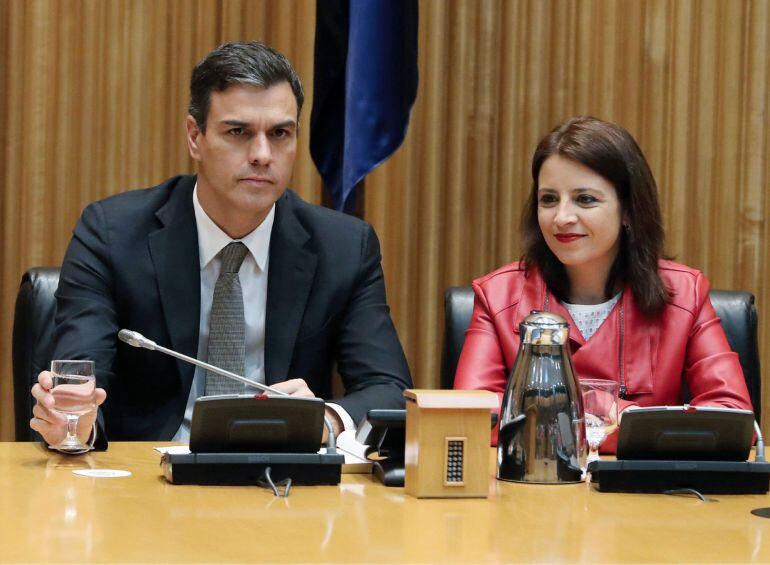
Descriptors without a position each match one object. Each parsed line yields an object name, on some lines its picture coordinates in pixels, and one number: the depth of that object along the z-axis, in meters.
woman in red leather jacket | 5.30
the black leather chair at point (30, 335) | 5.32
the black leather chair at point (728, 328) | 5.55
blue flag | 6.59
